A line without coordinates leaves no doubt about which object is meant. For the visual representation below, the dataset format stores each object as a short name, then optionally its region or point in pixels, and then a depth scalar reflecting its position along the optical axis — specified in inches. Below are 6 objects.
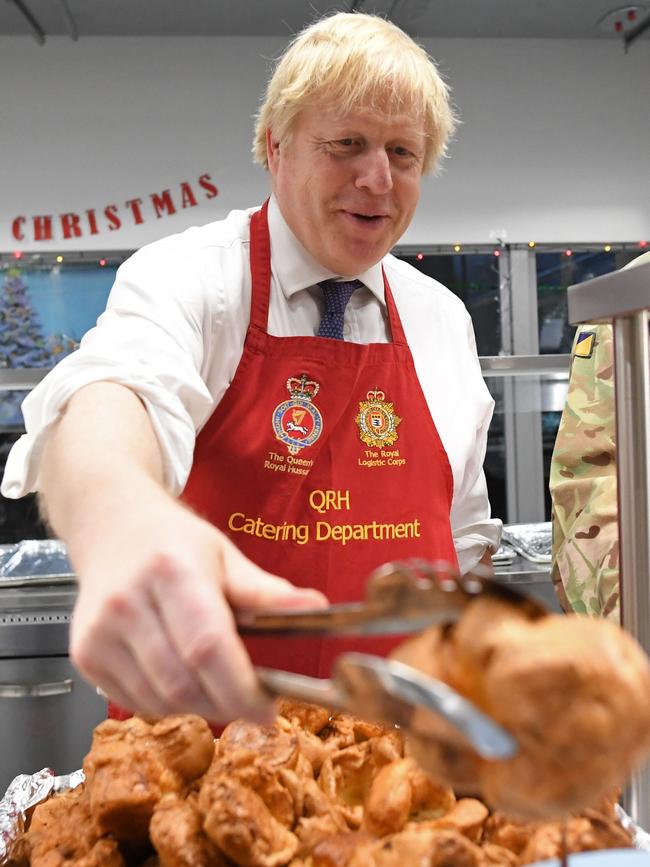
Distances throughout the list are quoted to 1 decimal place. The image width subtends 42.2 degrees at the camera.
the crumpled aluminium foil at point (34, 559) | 107.0
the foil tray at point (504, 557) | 108.7
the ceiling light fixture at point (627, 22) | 167.5
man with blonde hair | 58.5
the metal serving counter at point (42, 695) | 102.5
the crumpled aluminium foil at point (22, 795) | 35.9
